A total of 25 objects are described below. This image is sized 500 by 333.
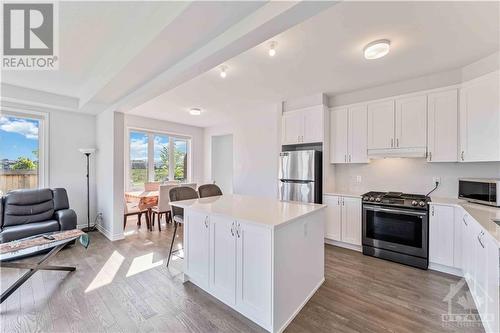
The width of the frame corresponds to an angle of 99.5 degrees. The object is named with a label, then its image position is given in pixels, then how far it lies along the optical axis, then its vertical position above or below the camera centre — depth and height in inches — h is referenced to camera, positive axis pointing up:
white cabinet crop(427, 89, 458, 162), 109.6 +21.0
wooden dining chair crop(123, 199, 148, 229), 168.9 -37.8
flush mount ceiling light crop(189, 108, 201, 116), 176.6 +45.7
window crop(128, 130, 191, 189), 212.2 +8.3
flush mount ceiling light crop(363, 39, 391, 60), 83.8 +47.3
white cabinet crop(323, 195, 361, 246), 130.4 -34.2
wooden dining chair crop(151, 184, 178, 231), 169.0 -30.2
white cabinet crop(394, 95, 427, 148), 117.8 +25.0
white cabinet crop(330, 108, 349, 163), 144.3 +21.8
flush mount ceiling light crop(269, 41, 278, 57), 84.8 +48.4
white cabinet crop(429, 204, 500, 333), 60.5 -34.7
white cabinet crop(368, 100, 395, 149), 127.4 +25.2
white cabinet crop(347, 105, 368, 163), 136.4 +20.4
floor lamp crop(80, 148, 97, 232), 160.2 -14.5
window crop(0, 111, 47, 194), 147.6 +9.9
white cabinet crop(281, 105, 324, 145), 145.6 +29.1
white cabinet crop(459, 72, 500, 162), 92.7 +21.8
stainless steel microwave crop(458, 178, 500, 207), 89.7 -11.3
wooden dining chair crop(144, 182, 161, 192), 206.8 -20.6
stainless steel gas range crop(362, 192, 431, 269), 108.8 -33.9
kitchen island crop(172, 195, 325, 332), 66.4 -32.5
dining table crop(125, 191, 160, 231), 175.2 -29.7
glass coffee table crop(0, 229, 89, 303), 85.5 -35.8
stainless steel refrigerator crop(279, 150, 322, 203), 143.3 -7.2
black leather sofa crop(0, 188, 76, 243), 124.1 -31.0
